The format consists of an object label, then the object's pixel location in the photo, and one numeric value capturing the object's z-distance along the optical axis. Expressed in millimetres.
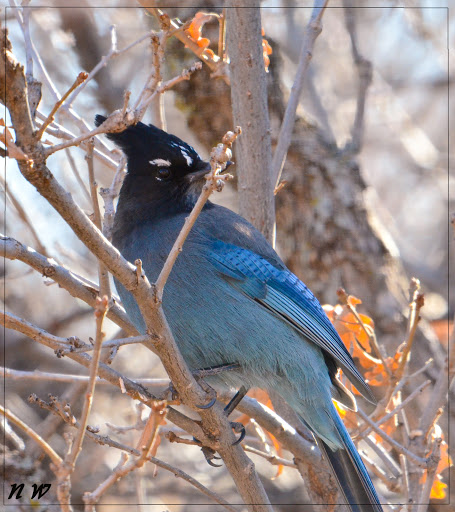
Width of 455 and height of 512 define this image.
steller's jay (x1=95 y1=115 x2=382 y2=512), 7156
